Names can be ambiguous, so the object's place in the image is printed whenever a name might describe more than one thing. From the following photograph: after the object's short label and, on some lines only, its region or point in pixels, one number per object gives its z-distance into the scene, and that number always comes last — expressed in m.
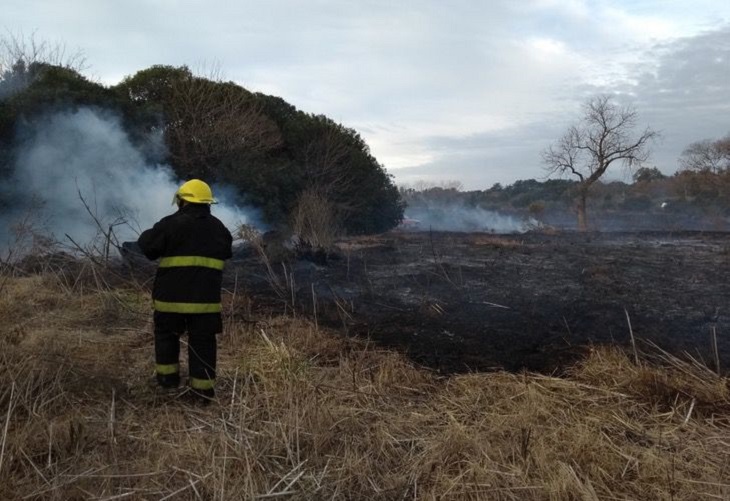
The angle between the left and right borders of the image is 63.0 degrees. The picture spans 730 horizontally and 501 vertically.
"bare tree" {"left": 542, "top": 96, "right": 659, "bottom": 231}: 29.95
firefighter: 4.36
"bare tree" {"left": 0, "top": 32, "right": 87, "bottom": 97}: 15.95
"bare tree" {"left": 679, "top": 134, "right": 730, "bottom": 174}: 36.28
